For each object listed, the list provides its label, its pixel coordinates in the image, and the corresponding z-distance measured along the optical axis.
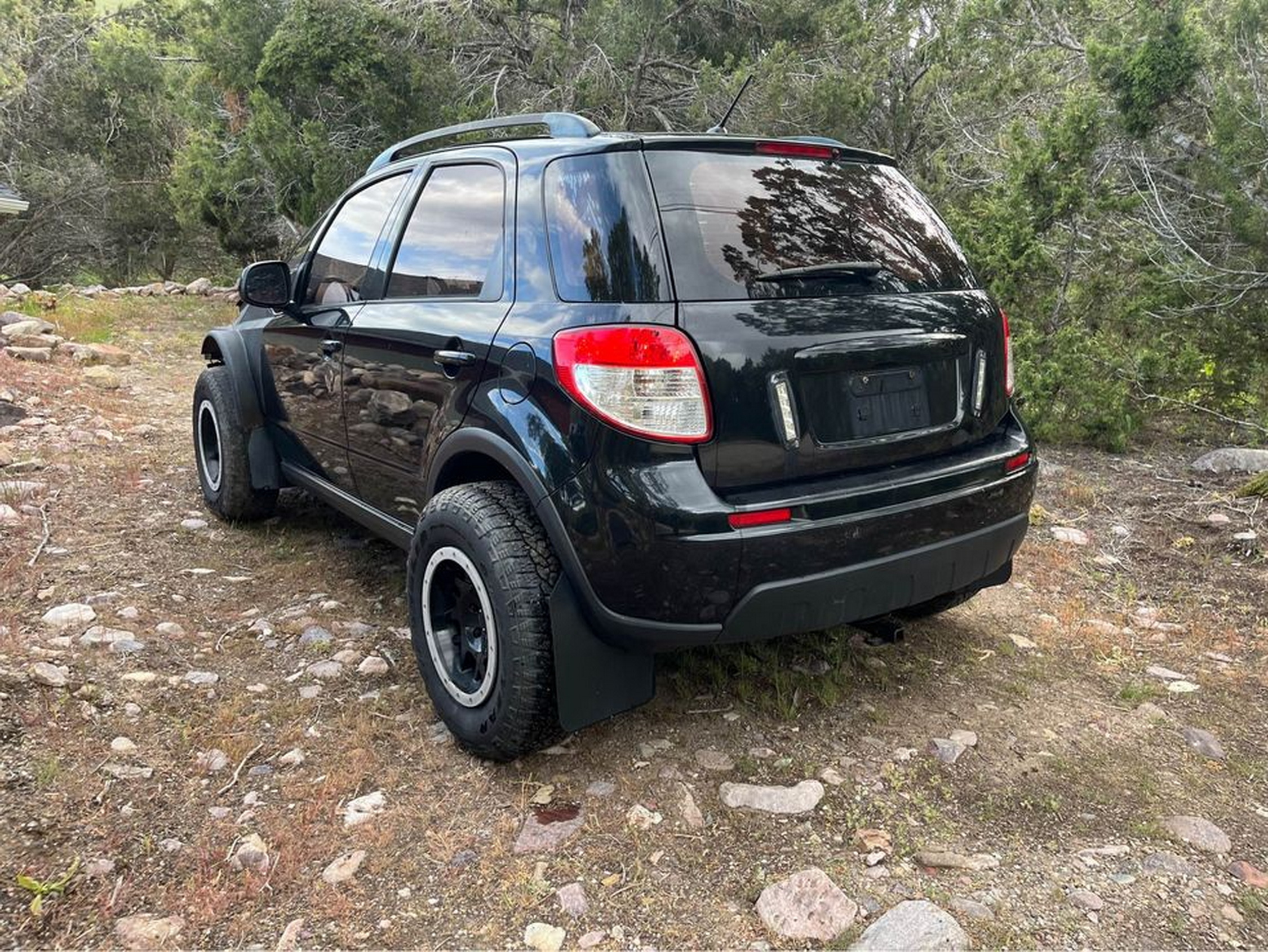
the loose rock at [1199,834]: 2.36
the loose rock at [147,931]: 2.04
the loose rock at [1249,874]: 2.24
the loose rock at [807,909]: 2.08
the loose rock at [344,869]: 2.25
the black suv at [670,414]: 2.31
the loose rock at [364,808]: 2.46
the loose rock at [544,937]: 2.05
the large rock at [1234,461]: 5.28
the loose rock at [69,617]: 3.48
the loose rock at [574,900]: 2.15
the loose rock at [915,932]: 2.01
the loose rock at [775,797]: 2.51
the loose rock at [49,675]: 3.01
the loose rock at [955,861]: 2.27
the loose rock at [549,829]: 2.36
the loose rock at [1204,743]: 2.80
